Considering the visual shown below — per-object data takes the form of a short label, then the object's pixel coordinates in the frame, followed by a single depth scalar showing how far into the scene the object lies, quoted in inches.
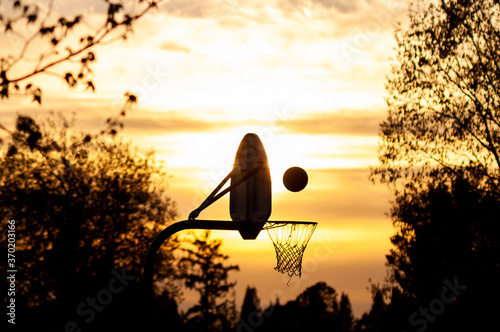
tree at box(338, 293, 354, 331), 5151.6
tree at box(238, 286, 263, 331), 4853.3
